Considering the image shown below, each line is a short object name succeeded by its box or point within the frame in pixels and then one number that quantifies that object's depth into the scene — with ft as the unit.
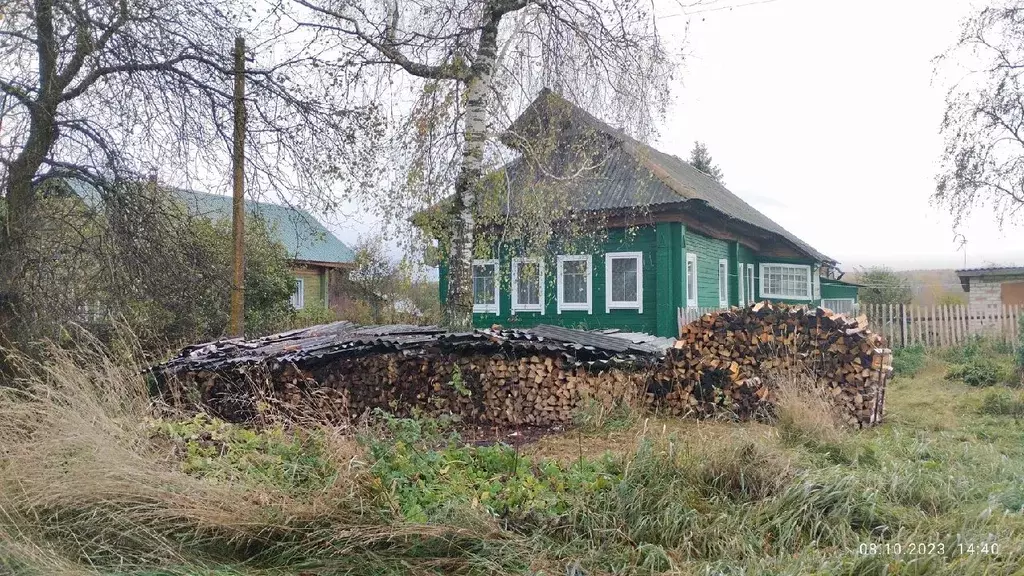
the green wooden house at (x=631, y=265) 41.98
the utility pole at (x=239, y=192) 26.05
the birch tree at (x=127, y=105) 21.85
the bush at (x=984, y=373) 33.78
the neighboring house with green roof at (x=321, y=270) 84.69
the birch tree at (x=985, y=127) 48.08
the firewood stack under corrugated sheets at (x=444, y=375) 22.45
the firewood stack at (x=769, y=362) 21.79
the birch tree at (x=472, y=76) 26.08
